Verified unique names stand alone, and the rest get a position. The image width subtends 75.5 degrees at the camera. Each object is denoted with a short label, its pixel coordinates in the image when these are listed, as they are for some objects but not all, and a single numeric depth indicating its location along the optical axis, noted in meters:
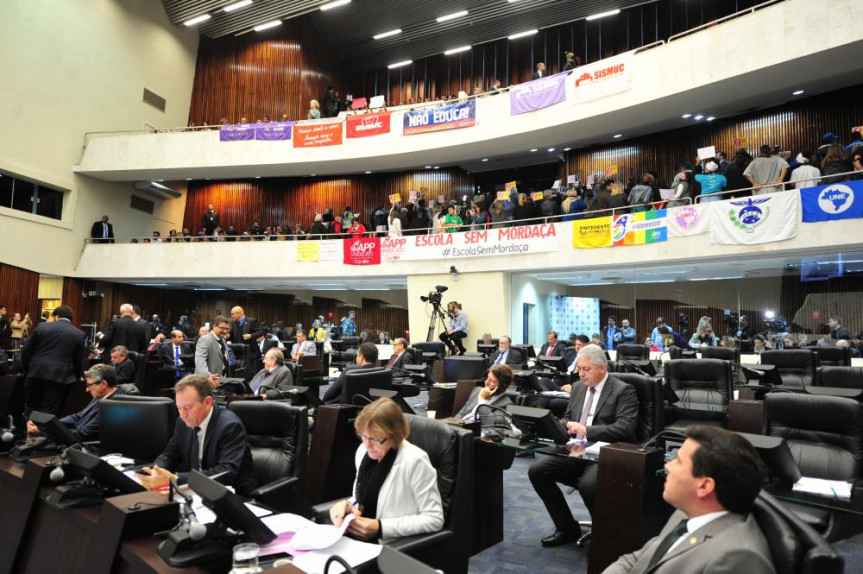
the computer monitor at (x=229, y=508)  1.73
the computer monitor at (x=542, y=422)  3.13
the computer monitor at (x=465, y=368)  7.22
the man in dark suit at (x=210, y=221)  18.06
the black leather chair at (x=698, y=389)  4.69
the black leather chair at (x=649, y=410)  3.71
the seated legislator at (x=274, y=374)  5.76
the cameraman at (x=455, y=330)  11.63
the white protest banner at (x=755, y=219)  9.38
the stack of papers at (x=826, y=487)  2.28
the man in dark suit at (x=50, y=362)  5.74
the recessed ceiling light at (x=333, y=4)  16.02
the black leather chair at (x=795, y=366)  6.25
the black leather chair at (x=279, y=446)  3.00
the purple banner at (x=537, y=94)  12.64
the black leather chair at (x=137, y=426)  3.37
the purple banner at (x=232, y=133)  16.28
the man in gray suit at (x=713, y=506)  1.37
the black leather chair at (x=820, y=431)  2.93
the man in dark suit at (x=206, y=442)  2.87
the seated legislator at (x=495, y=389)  4.40
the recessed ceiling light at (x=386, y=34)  17.95
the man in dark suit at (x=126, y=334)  7.70
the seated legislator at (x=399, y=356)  7.37
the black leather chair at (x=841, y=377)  5.21
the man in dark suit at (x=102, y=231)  16.79
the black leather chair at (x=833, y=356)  7.18
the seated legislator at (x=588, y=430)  3.54
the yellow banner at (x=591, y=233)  11.58
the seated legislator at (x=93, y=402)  3.85
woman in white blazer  2.24
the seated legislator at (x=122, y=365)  5.85
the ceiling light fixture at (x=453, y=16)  16.55
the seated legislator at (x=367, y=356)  5.91
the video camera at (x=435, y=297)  12.44
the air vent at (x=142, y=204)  18.44
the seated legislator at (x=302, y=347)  9.93
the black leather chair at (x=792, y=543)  1.21
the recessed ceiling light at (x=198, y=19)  17.63
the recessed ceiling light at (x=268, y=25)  17.66
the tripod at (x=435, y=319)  12.88
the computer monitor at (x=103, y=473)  2.27
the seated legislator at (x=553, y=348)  9.41
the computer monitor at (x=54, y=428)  2.91
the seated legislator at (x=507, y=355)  8.12
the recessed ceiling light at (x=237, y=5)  16.45
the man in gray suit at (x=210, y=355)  6.55
